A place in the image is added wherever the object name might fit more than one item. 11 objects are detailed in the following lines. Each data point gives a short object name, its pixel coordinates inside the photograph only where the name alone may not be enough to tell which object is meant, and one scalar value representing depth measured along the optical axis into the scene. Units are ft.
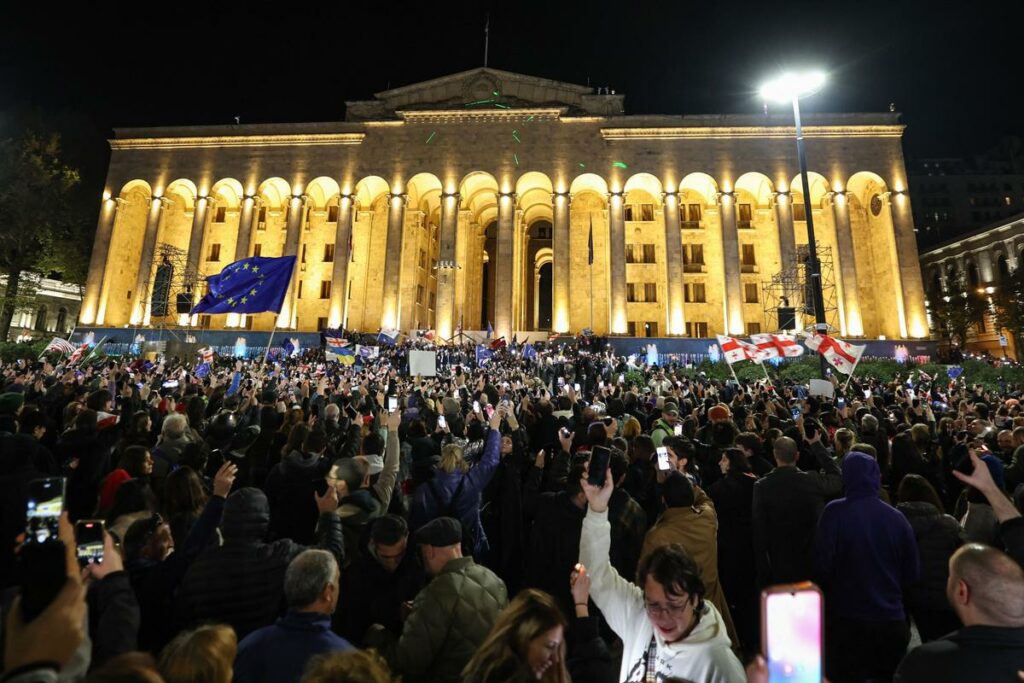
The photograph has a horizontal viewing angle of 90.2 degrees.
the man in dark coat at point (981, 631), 6.28
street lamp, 40.01
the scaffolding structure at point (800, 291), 102.01
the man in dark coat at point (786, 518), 13.53
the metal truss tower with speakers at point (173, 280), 107.55
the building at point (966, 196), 195.11
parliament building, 108.78
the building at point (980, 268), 133.18
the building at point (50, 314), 142.82
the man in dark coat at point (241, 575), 8.99
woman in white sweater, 6.84
